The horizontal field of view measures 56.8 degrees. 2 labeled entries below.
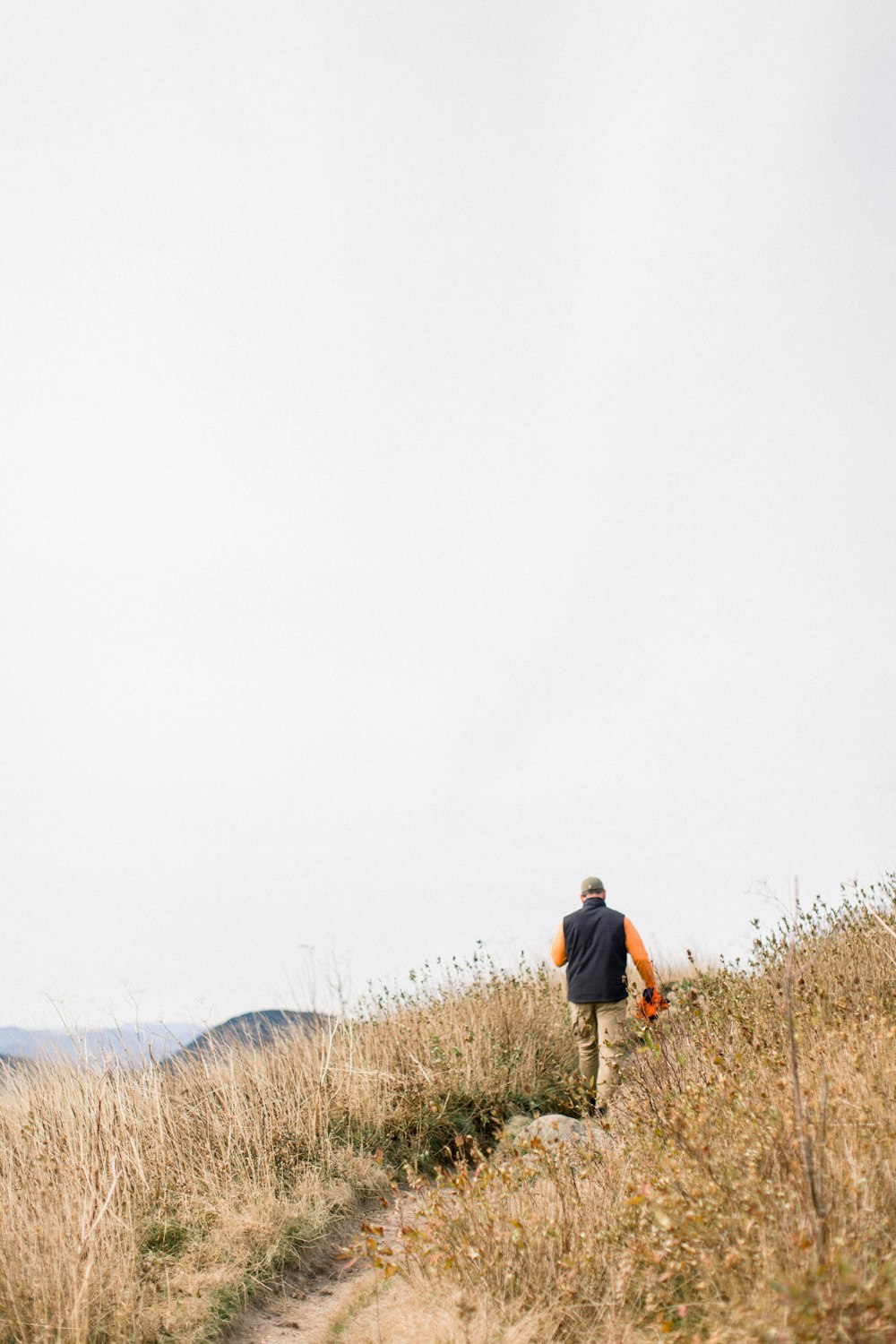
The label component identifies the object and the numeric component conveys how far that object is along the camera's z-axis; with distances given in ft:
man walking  25.96
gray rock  17.53
